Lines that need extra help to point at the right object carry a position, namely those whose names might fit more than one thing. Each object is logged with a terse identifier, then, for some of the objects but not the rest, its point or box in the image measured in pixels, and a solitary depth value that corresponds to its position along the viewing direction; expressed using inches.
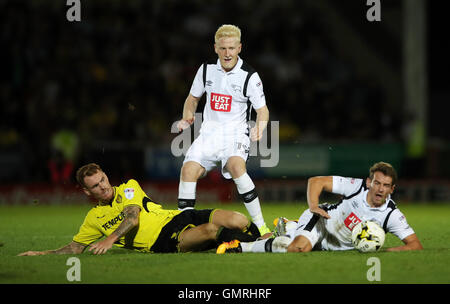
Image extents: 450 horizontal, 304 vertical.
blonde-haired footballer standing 628.1
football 533.3
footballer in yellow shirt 549.0
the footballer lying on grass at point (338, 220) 546.9
